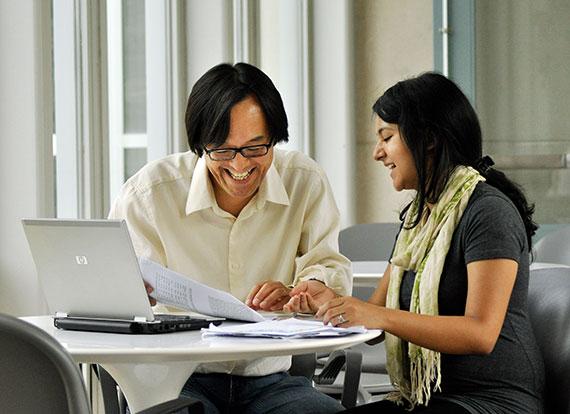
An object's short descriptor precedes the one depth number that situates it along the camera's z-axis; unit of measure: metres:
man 4.63
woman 3.99
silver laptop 3.81
